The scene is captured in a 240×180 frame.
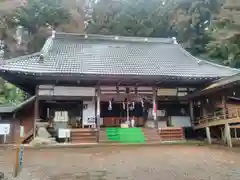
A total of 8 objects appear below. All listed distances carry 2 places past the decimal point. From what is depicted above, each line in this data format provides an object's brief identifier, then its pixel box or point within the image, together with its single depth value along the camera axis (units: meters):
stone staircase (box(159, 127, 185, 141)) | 9.97
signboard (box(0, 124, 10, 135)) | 9.83
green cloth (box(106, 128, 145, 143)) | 9.46
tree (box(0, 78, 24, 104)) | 17.33
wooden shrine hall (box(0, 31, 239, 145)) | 9.70
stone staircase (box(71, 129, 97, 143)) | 9.28
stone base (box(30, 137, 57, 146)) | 8.54
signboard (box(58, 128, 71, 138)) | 9.30
